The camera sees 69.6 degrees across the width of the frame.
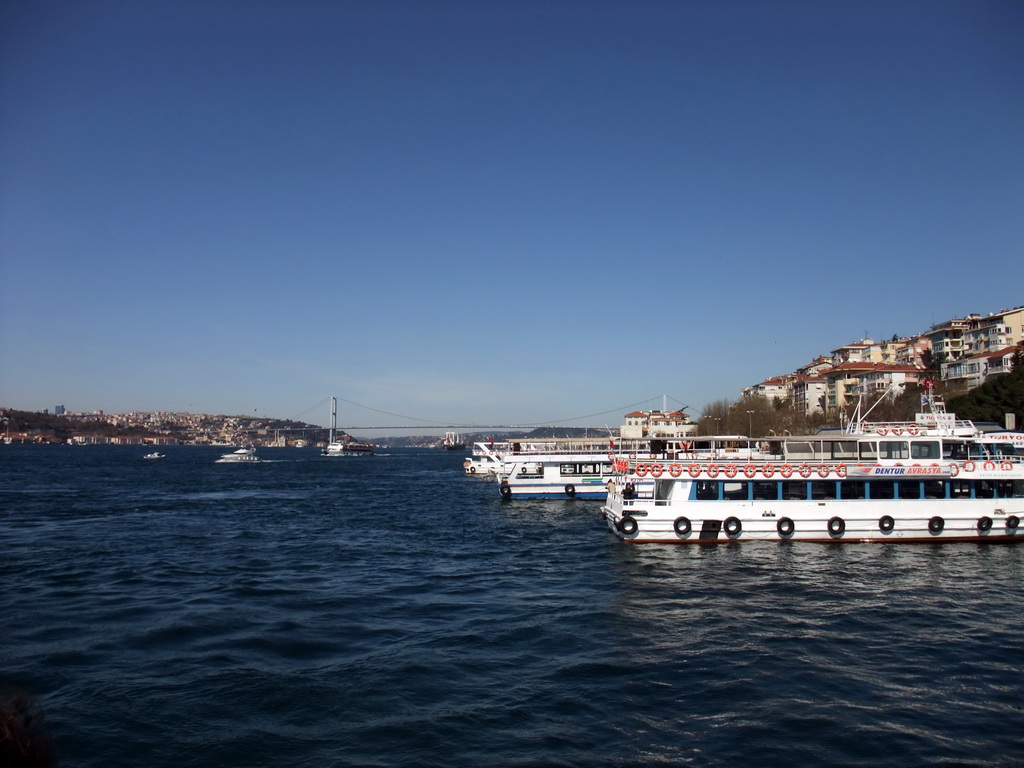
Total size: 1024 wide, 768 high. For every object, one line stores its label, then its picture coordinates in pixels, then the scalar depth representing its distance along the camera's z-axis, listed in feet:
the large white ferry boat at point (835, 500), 87.10
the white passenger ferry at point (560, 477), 151.53
